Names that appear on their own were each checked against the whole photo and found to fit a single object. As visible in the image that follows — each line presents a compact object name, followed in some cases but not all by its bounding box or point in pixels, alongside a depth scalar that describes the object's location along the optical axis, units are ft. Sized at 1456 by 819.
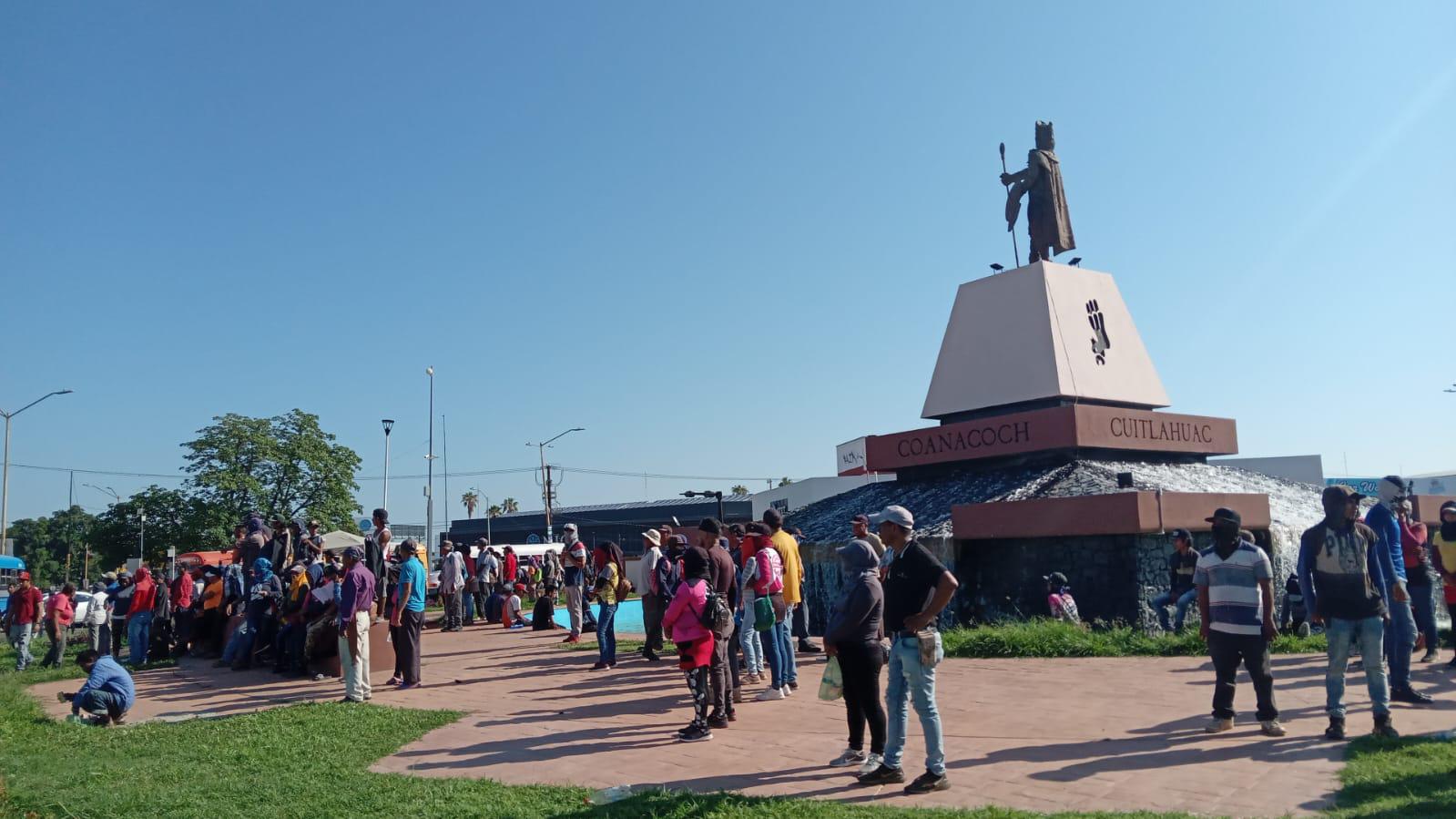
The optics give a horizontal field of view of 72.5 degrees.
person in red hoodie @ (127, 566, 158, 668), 47.09
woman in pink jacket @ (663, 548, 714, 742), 23.44
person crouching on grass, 29.96
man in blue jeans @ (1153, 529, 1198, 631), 37.37
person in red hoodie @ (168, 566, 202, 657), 48.19
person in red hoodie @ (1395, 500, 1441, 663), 29.07
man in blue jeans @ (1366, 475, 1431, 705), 22.84
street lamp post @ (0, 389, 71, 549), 109.29
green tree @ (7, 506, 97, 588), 217.15
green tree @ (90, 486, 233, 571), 129.90
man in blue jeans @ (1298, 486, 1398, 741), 20.18
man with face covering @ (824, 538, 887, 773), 18.92
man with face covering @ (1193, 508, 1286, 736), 21.11
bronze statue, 66.64
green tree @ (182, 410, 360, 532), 132.05
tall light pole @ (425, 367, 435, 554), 121.70
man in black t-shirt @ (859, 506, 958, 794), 17.57
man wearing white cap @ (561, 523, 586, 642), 43.52
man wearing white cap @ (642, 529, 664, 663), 35.58
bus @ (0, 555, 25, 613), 114.00
